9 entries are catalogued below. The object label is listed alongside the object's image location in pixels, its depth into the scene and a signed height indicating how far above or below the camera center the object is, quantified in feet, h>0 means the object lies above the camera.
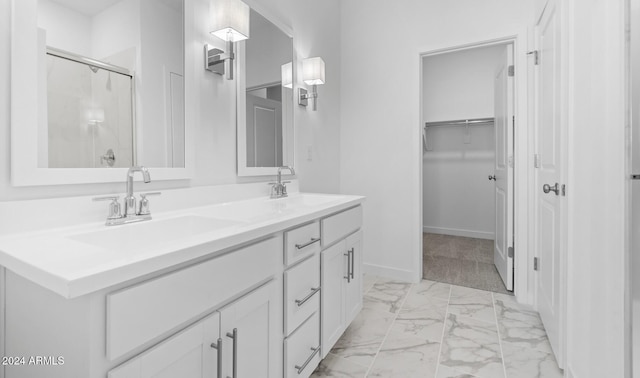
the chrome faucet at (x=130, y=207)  3.47 -0.27
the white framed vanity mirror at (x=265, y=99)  5.74 +1.71
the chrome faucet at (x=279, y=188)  6.32 -0.09
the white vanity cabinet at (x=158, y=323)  1.90 -1.02
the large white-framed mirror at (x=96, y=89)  3.01 +1.10
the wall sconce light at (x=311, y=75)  7.39 +2.61
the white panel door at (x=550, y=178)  5.02 +0.08
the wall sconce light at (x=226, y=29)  4.83 +2.45
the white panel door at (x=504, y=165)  7.83 +0.48
